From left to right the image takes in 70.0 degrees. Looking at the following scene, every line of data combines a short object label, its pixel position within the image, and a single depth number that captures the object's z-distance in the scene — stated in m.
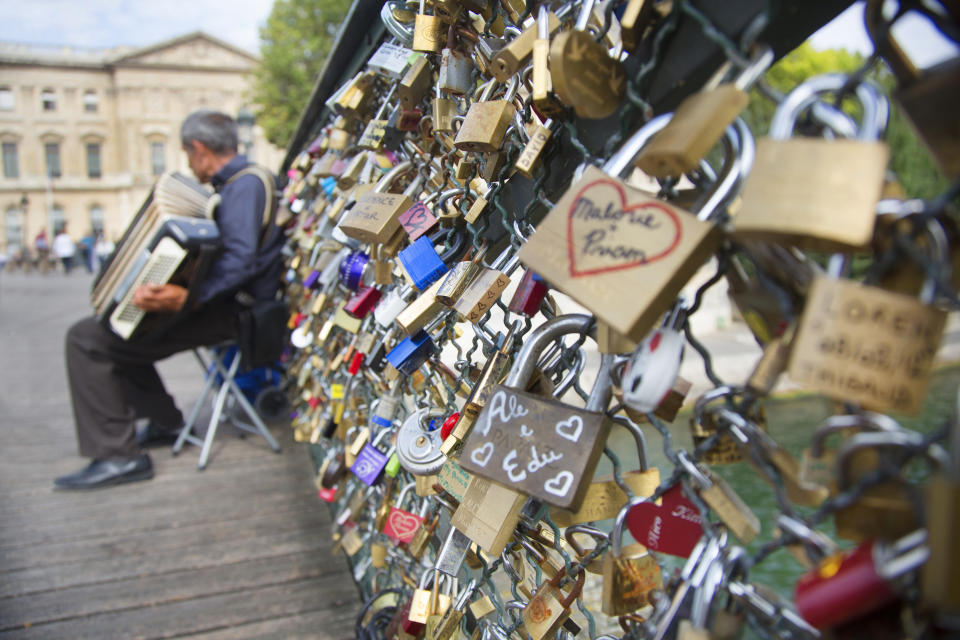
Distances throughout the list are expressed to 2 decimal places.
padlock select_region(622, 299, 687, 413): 0.53
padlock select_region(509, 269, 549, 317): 0.74
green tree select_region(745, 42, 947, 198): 9.95
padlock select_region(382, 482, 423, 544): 1.19
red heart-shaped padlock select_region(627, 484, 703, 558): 0.61
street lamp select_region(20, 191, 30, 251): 33.09
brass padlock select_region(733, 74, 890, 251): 0.39
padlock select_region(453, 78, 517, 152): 0.78
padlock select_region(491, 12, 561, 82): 0.71
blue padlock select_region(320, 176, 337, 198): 2.09
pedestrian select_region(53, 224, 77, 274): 19.70
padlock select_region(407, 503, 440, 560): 1.13
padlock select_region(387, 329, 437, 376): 1.08
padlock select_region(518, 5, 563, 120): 0.68
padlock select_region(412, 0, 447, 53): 0.96
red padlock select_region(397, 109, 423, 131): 1.17
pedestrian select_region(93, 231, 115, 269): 20.90
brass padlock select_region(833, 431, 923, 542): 0.41
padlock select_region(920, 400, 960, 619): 0.34
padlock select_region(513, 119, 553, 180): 0.73
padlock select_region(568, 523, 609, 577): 0.73
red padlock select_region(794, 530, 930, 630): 0.39
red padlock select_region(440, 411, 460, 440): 0.93
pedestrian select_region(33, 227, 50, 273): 20.31
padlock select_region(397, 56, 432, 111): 1.08
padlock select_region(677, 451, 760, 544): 0.54
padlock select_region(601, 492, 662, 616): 0.63
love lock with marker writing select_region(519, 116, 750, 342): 0.48
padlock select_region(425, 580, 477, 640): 0.96
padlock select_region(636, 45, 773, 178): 0.48
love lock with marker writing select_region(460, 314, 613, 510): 0.60
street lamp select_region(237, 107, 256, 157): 10.80
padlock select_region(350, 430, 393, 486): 1.31
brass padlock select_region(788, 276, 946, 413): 0.40
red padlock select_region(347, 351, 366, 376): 1.55
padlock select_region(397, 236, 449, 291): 0.97
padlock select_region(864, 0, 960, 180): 0.39
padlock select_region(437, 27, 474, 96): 0.96
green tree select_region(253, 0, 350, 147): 14.55
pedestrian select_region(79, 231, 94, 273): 22.24
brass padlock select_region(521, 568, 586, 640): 0.77
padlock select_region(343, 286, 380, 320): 1.40
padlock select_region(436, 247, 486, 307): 0.89
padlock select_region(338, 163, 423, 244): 1.07
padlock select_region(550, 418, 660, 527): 0.68
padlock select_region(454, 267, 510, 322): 0.84
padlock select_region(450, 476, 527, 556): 0.71
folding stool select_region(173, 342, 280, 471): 2.84
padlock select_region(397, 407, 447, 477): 1.01
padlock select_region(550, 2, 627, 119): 0.57
